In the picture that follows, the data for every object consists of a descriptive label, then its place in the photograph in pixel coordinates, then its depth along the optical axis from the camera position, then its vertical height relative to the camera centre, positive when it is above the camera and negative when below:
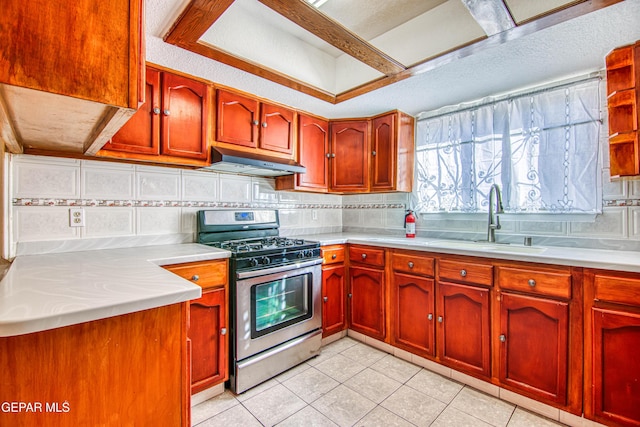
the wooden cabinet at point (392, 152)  2.73 +0.58
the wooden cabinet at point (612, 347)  1.42 -0.69
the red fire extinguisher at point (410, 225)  2.76 -0.12
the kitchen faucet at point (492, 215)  2.24 -0.03
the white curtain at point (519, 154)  2.01 +0.46
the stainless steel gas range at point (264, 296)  1.90 -0.60
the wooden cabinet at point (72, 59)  0.75 +0.44
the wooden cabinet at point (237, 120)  2.20 +0.74
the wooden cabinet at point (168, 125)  1.81 +0.59
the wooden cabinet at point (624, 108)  1.61 +0.60
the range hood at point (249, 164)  2.07 +0.37
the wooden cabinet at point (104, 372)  0.75 -0.46
